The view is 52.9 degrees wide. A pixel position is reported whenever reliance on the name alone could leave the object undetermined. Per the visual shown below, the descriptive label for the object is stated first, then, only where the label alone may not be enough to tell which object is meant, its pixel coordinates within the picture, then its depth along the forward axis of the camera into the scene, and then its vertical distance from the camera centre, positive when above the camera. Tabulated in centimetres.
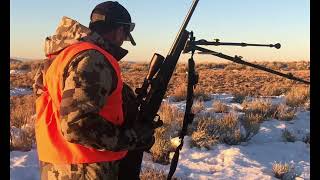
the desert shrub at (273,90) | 946 -10
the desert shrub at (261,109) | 673 -48
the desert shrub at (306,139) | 558 -91
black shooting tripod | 236 +10
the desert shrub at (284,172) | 429 -115
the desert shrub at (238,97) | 816 -27
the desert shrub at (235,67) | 1734 +108
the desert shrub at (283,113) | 651 -55
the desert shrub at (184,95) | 831 -23
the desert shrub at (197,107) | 680 -45
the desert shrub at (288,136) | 551 -86
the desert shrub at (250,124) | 554 -68
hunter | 172 -10
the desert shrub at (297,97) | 775 -26
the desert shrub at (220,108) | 695 -47
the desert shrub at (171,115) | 585 -56
